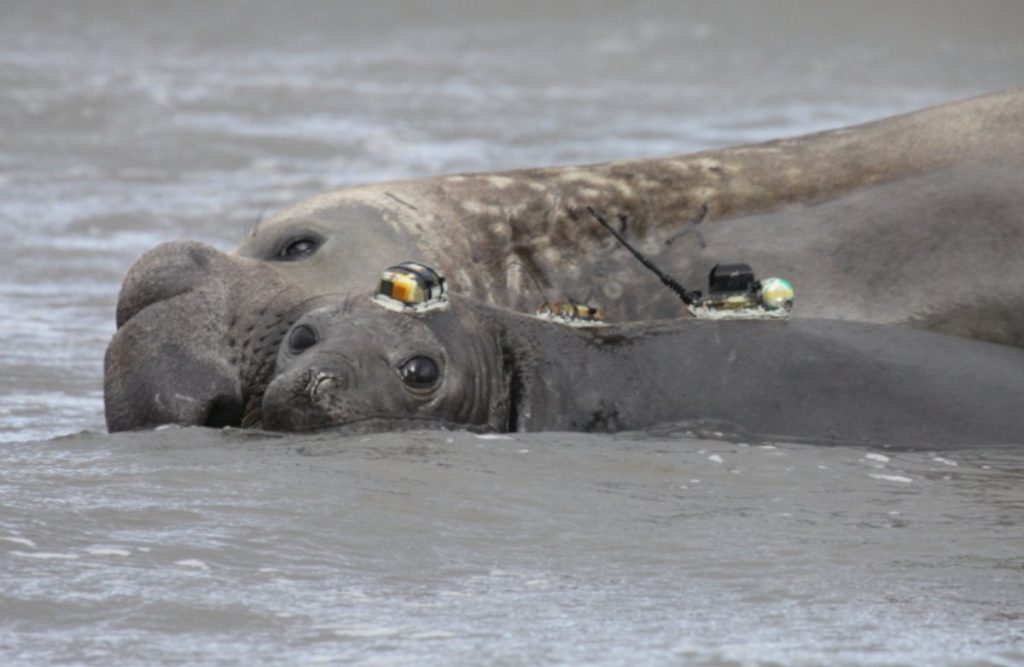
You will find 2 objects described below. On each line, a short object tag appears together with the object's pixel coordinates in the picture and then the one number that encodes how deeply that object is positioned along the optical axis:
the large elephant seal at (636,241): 14.60
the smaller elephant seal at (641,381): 13.47
